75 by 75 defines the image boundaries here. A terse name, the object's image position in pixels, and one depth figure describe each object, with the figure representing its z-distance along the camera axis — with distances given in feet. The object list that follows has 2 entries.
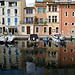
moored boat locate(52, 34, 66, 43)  123.07
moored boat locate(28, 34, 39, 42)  128.98
